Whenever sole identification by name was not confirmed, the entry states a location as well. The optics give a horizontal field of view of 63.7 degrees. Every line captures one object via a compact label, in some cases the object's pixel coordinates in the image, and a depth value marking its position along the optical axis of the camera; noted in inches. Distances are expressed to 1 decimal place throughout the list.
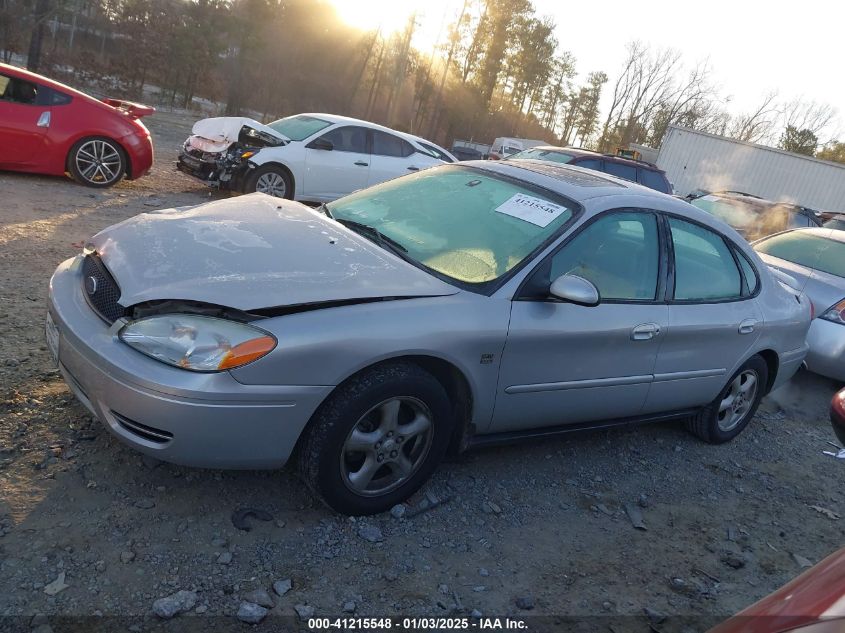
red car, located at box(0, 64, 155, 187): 312.0
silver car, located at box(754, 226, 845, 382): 239.9
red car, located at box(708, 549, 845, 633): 56.0
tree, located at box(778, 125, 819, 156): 2162.9
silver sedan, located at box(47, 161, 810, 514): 102.6
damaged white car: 367.6
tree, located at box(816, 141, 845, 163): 2062.0
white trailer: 989.8
